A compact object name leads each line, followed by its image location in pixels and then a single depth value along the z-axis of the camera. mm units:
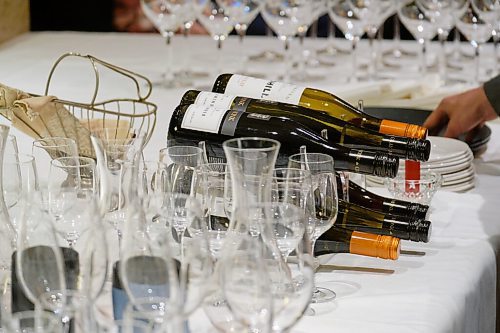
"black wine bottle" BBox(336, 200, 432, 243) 2098
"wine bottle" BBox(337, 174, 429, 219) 2128
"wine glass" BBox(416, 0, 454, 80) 3237
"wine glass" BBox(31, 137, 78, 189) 2122
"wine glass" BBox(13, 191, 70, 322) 1724
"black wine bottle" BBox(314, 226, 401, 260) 2034
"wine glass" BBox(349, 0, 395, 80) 3284
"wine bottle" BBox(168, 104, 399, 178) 2143
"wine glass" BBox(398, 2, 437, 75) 3272
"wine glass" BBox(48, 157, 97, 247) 1926
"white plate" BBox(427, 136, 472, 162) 2479
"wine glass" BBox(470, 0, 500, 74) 3168
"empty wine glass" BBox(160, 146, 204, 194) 2016
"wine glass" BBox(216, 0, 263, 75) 3267
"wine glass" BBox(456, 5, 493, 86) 3202
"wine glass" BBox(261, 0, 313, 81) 3266
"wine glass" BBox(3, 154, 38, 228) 2015
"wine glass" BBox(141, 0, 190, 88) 3271
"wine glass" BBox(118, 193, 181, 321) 1693
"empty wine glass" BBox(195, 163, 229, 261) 1956
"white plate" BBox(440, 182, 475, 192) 2468
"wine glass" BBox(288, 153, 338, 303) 2024
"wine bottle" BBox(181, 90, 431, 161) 2191
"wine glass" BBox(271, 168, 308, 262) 1877
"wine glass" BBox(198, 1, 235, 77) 3281
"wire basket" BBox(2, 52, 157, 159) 2264
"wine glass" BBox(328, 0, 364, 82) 3282
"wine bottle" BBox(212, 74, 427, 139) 2206
